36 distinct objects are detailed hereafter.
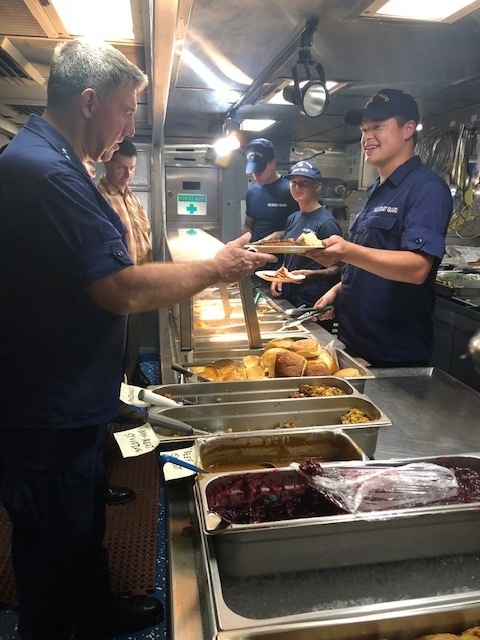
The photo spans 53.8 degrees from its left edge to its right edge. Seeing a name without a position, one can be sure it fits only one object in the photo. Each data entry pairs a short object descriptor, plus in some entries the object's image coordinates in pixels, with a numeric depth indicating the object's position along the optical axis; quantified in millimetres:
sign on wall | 5625
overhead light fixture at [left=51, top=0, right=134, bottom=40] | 1859
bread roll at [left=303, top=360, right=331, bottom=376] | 1838
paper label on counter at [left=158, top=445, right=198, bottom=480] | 1088
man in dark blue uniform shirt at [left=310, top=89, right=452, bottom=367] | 2121
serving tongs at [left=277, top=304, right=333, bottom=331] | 2643
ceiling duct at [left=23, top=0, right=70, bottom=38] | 1850
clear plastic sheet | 985
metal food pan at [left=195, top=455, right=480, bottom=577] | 884
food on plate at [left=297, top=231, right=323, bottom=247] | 2225
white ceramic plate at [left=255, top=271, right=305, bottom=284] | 2758
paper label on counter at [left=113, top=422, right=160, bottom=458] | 1174
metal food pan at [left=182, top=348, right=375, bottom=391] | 1932
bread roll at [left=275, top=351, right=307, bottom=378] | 1817
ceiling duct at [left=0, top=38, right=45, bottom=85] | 2359
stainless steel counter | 782
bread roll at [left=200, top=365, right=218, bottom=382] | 1852
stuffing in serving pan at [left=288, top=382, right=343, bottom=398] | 1623
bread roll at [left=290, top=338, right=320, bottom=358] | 1942
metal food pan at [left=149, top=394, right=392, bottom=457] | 1428
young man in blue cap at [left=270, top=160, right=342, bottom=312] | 3779
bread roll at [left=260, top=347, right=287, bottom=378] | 1879
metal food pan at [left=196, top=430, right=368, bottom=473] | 1235
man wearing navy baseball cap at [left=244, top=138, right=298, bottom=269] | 5062
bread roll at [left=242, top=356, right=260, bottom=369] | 1993
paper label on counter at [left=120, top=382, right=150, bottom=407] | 1420
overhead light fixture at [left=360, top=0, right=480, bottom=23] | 2102
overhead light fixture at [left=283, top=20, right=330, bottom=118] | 2641
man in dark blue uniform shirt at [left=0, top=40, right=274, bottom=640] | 1267
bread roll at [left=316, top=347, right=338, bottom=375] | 1885
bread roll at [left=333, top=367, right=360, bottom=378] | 1764
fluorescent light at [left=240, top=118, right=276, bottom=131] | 5293
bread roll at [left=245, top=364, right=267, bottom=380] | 1876
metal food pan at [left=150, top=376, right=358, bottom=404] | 1588
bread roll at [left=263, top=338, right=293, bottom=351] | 2025
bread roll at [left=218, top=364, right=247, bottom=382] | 1822
